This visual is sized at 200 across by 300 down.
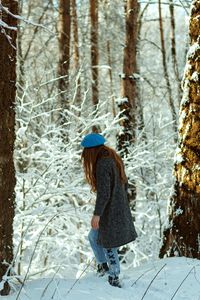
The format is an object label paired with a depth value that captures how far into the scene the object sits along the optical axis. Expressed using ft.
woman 23.55
